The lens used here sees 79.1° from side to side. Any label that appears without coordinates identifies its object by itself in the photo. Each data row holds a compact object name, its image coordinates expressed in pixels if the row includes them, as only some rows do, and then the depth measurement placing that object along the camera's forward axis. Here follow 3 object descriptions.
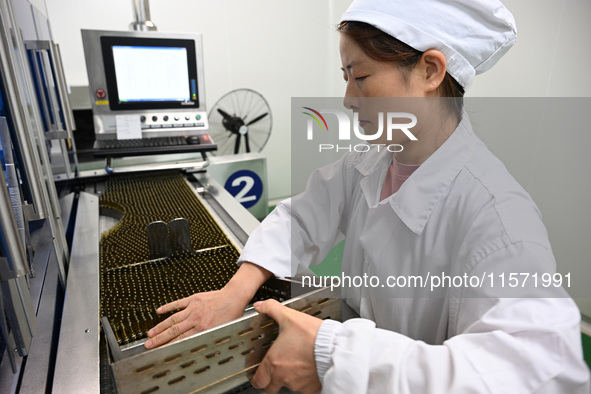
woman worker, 0.57
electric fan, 2.90
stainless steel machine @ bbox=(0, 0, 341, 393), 0.64
